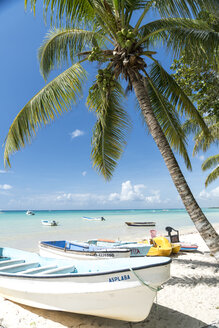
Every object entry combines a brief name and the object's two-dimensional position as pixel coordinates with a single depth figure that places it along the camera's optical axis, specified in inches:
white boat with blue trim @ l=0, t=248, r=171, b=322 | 124.1
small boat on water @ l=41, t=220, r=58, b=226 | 1048.8
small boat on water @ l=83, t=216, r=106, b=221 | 1450.5
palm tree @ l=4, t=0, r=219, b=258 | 181.9
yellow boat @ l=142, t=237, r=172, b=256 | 314.2
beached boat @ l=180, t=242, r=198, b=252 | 377.7
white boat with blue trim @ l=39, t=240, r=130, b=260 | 264.8
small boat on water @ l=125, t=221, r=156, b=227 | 1017.3
